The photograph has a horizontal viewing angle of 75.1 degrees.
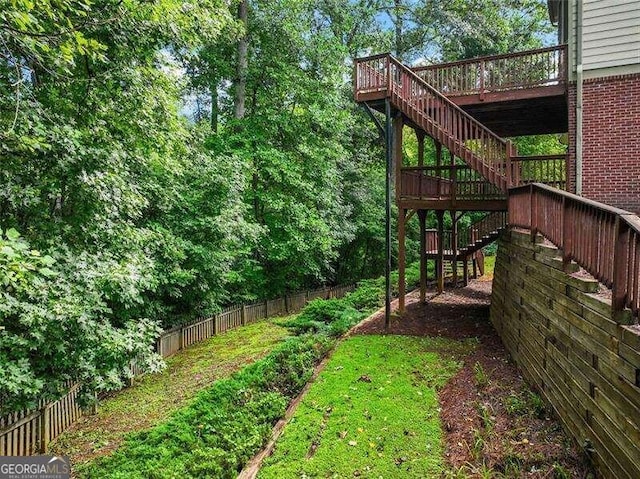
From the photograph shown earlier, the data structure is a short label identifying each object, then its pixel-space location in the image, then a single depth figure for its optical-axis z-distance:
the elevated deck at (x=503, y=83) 9.14
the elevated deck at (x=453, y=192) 9.02
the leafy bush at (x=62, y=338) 4.26
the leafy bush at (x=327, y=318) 9.95
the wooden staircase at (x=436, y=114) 8.33
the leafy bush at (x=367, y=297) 12.10
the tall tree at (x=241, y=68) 15.72
